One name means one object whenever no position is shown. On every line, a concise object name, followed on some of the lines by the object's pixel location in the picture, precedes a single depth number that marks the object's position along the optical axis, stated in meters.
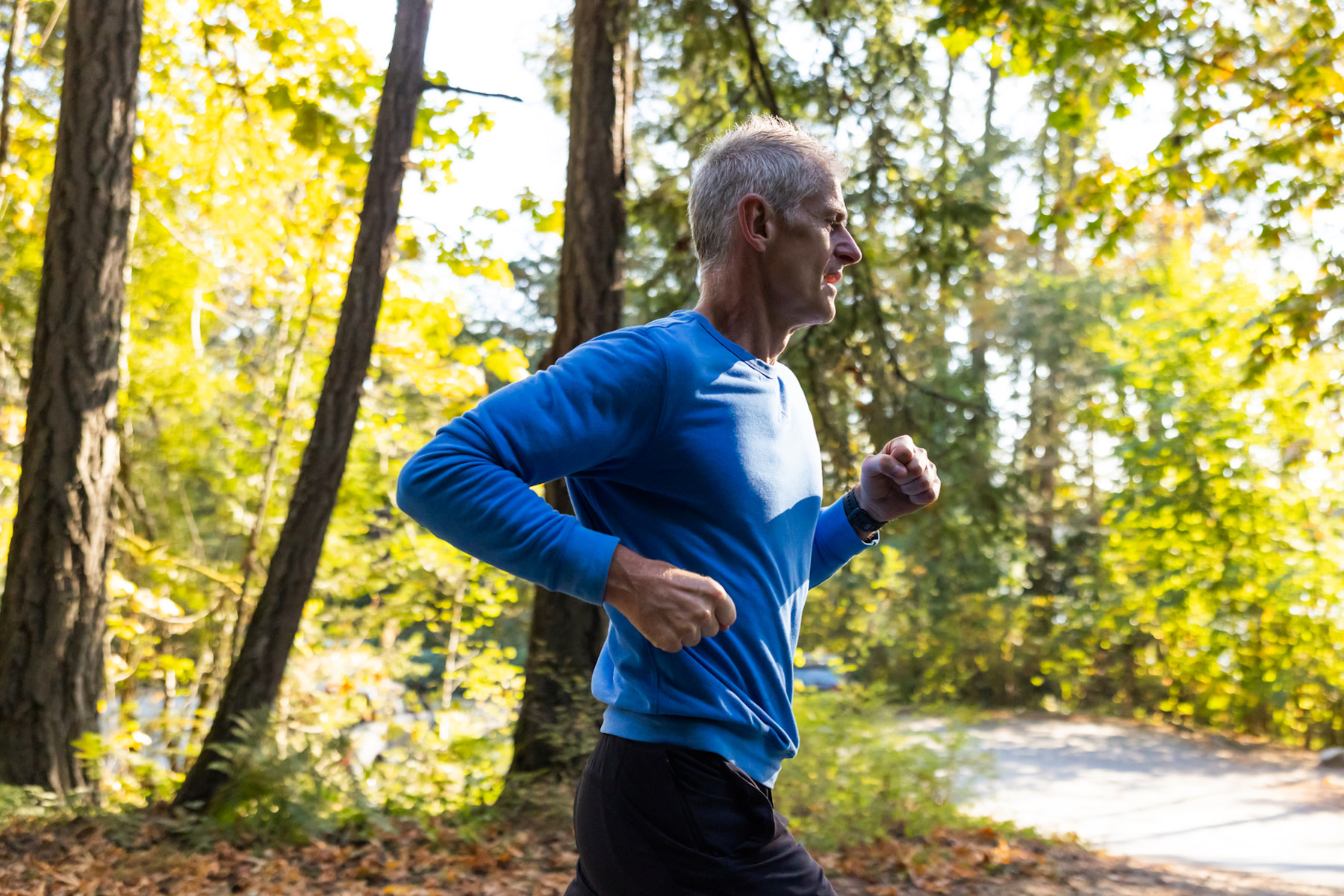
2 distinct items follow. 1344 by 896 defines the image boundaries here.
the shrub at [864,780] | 6.99
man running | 1.51
